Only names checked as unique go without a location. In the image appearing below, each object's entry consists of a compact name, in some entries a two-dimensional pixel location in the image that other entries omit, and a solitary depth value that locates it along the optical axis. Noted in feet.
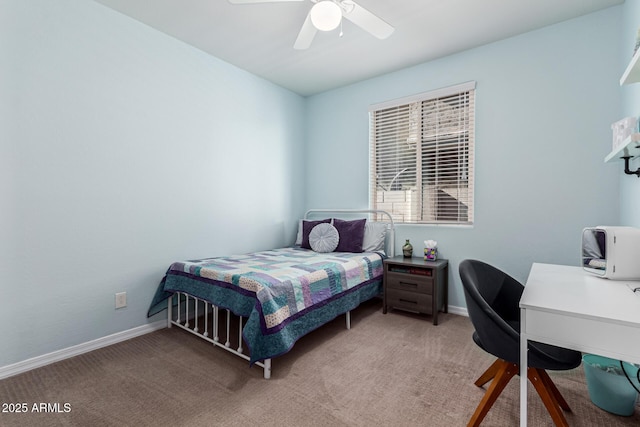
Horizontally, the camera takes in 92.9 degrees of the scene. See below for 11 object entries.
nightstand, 9.25
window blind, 10.18
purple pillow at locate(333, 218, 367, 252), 11.04
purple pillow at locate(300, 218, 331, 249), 12.18
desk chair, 4.27
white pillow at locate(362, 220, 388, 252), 11.13
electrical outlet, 8.01
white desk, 3.25
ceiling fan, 6.17
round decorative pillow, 11.27
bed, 6.24
